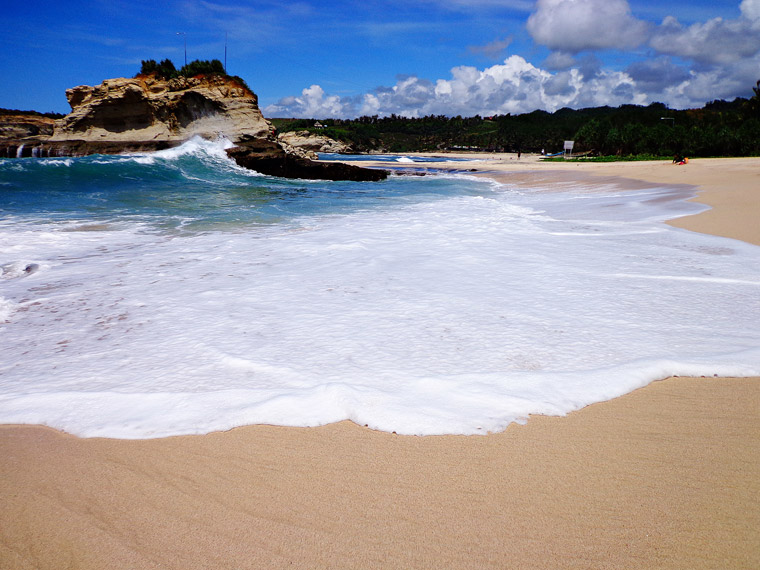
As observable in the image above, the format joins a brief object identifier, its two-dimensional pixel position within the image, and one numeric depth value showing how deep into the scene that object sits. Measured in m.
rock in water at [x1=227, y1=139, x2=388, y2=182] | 23.31
